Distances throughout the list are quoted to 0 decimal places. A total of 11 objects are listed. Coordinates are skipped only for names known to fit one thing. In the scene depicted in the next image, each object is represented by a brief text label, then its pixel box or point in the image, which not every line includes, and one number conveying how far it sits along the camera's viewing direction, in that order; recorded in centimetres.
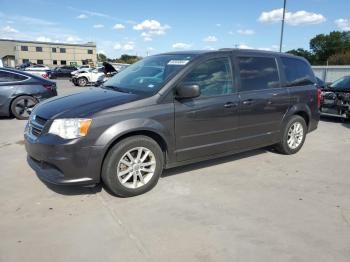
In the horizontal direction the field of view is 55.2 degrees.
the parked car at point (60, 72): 3900
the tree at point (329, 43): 7562
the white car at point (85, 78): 2466
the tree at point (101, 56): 12489
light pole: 2001
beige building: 8659
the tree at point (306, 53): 7391
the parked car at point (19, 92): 923
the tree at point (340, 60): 3976
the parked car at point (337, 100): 945
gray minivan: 382
